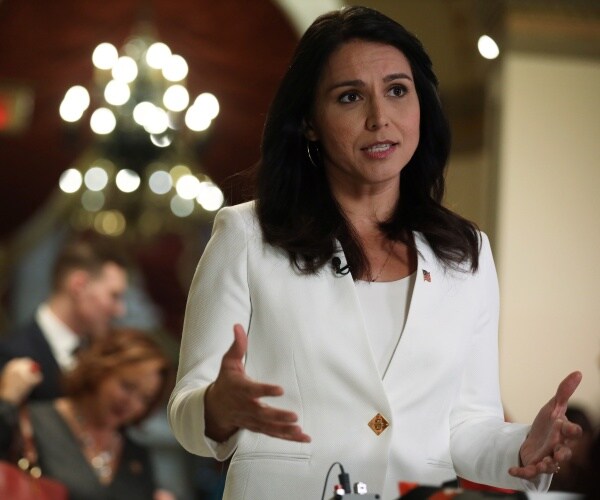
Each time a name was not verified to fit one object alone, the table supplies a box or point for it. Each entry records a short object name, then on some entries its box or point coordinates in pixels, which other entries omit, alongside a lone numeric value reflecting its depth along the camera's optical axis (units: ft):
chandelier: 64.80
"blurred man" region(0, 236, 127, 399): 42.45
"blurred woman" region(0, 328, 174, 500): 34.61
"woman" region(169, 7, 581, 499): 14.46
